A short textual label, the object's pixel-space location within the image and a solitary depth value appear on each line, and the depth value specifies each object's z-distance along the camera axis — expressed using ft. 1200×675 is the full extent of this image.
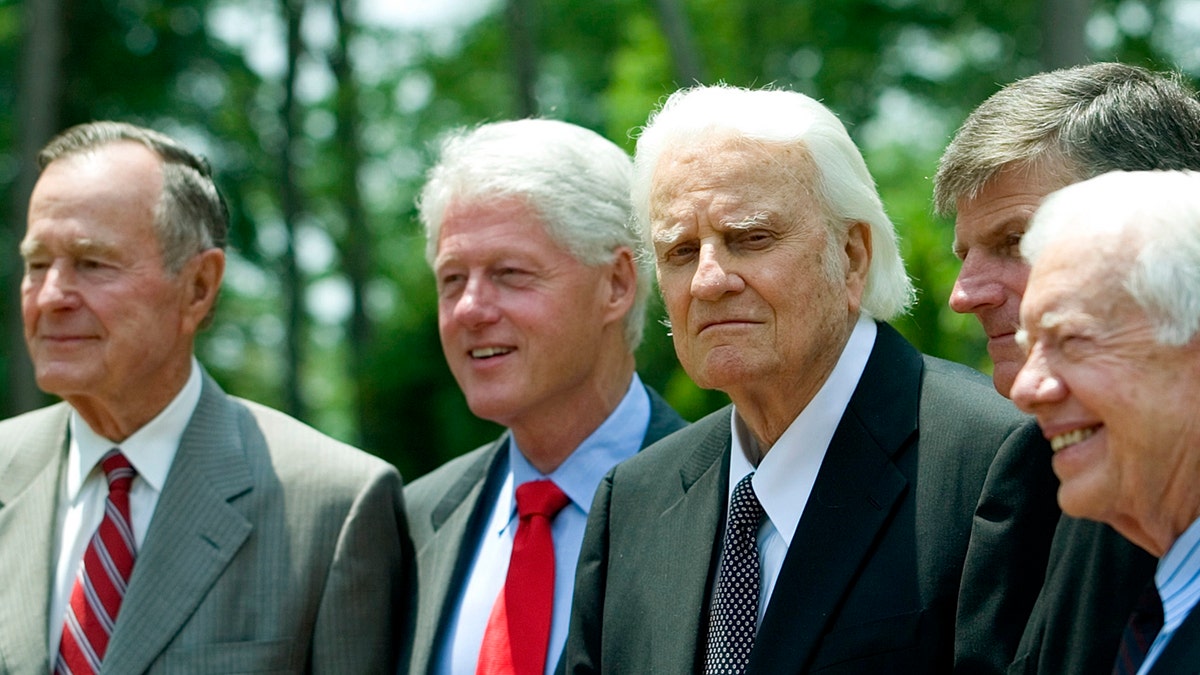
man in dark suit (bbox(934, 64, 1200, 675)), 15.84
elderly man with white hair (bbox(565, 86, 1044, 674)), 18.39
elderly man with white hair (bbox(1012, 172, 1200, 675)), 14.21
